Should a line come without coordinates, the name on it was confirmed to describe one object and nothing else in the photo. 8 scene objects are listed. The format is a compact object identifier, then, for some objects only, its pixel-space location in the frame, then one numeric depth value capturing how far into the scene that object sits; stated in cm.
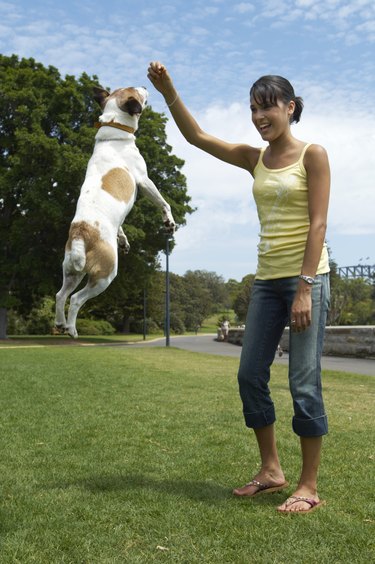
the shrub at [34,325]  3779
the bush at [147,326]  6028
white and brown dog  231
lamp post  2236
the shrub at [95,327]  4853
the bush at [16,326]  4938
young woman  367
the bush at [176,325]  6744
